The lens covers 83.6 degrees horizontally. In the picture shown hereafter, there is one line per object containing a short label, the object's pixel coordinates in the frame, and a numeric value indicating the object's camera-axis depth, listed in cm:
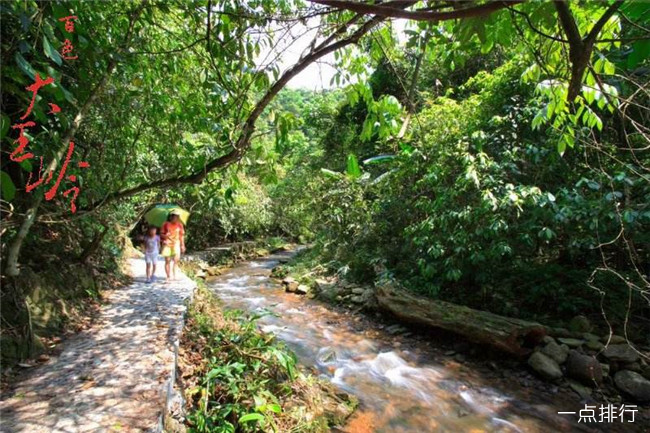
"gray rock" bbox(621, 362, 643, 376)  507
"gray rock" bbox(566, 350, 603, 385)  506
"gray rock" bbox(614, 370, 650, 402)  473
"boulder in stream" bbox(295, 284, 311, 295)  1030
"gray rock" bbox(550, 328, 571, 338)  586
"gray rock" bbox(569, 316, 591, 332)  592
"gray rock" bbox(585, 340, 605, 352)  542
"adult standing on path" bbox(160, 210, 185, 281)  730
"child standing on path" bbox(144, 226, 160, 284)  722
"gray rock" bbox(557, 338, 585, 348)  555
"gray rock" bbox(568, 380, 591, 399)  498
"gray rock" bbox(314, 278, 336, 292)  1001
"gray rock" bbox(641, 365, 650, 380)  498
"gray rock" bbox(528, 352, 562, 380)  529
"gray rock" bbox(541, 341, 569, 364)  547
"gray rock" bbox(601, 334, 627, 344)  545
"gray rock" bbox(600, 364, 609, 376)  511
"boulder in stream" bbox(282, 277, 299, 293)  1055
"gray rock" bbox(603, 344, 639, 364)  514
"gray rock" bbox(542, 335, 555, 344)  570
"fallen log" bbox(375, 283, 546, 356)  567
